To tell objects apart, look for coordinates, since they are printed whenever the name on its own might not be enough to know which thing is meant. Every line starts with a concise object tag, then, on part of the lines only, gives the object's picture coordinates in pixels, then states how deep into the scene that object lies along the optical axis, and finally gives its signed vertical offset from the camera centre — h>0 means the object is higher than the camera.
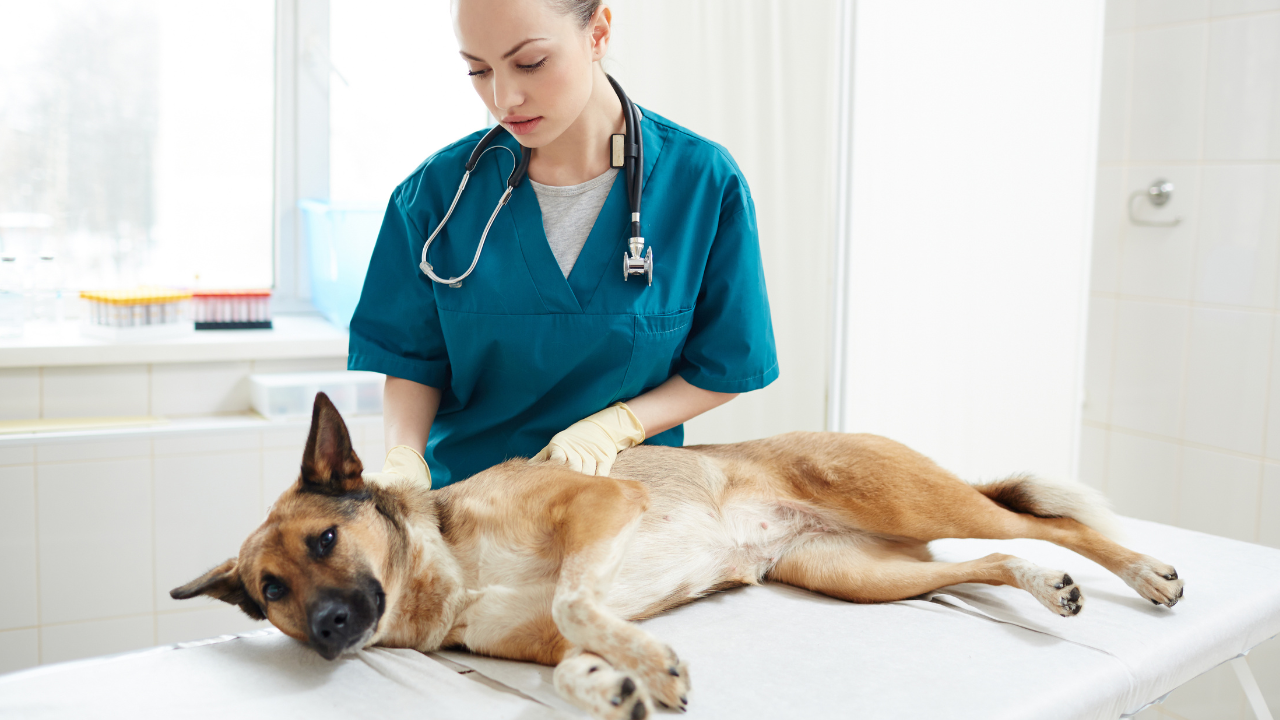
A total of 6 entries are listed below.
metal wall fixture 3.17 +0.45
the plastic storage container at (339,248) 2.83 +0.16
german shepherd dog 1.24 -0.41
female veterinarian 1.61 +0.02
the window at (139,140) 2.82 +0.51
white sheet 1.15 -0.52
